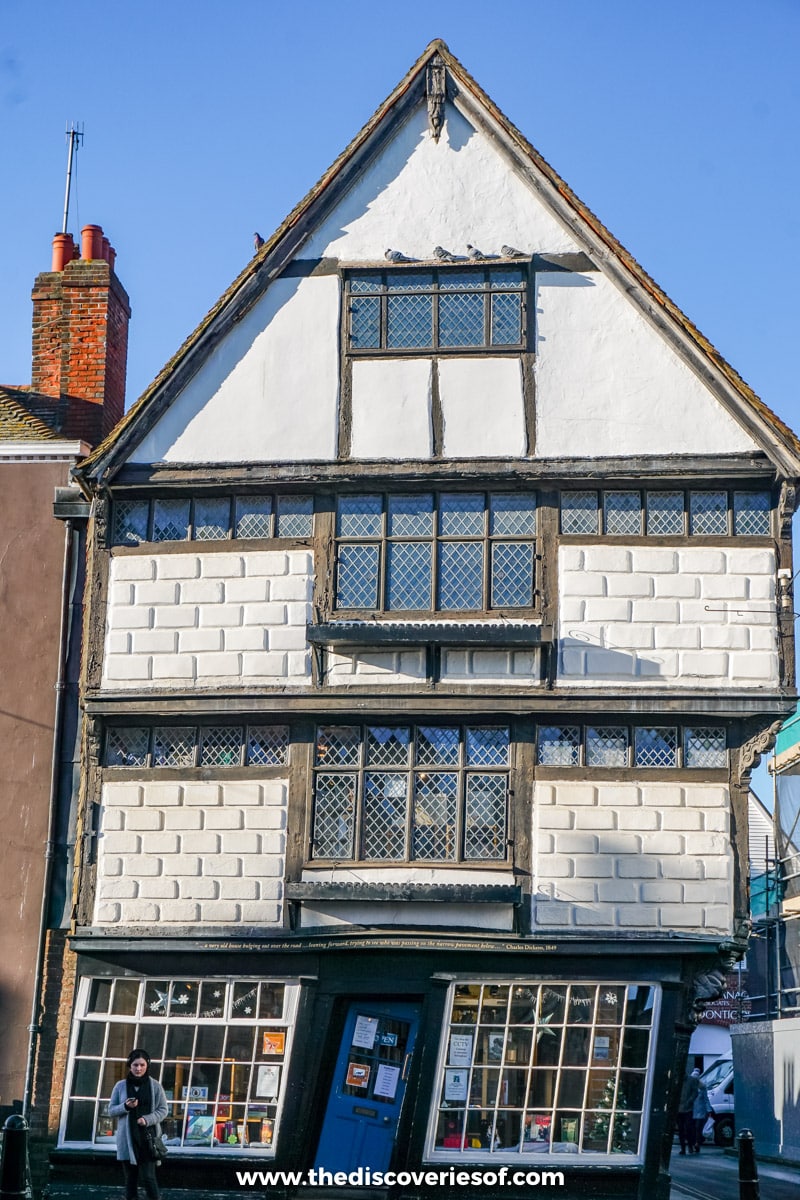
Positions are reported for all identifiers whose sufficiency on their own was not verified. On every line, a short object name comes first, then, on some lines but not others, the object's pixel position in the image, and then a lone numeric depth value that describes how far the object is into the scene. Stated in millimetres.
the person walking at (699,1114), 21500
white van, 23047
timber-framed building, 13500
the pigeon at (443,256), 14797
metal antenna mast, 18828
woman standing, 11578
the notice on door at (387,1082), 13859
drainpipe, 15031
